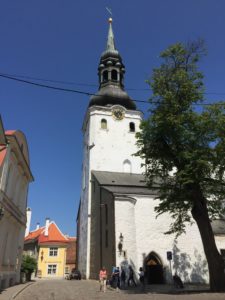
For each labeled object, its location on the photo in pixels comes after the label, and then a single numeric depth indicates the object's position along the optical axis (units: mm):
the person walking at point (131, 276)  19766
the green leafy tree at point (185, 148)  14305
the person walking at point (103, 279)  16875
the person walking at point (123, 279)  19859
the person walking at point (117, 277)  17866
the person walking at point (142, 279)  16789
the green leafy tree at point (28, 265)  25328
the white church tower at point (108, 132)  32344
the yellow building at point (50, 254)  42062
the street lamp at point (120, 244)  21828
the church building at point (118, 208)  23078
